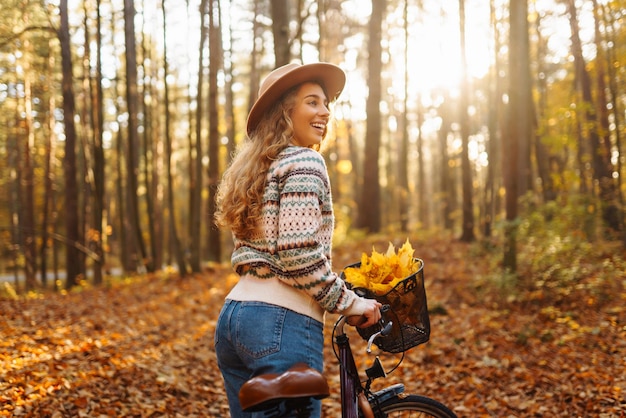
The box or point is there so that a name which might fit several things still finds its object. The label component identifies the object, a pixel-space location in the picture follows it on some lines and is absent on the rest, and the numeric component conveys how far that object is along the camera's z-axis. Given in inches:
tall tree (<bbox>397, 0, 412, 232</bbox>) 698.5
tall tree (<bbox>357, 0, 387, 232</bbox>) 588.4
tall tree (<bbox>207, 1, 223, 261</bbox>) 518.6
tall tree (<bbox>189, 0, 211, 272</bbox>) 527.2
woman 88.2
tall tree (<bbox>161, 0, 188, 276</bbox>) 531.5
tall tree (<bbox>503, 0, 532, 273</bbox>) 369.4
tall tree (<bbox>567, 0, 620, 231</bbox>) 432.8
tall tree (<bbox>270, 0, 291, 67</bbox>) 408.5
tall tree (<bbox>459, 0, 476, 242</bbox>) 569.3
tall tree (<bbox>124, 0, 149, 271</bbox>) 534.0
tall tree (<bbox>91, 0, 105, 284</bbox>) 557.1
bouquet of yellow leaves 101.0
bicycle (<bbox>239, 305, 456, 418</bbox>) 81.2
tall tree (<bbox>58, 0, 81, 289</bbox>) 522.6
